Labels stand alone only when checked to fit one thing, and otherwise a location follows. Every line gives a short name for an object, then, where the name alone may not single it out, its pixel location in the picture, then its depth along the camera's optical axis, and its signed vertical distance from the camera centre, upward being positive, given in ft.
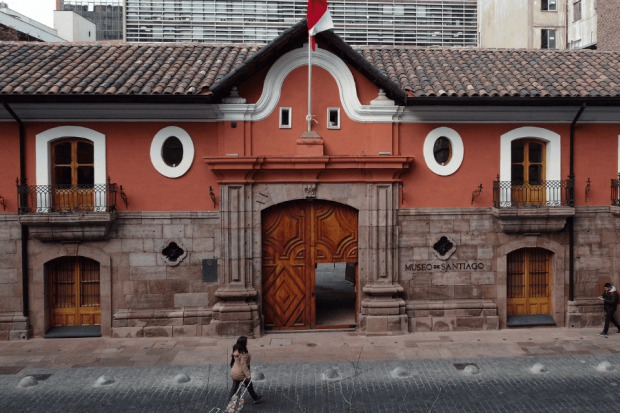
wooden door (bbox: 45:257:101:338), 48.06 -8.92
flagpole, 45.37 +10.30
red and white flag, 44.15 +15.31
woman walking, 33.19 -10.63
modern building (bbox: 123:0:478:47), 146.92 +50.92
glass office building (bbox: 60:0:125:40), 232.73 +82.40
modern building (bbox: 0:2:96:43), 79.47 +42.41
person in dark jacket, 47.21 -9.82
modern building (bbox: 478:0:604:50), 126.52 +42.86
